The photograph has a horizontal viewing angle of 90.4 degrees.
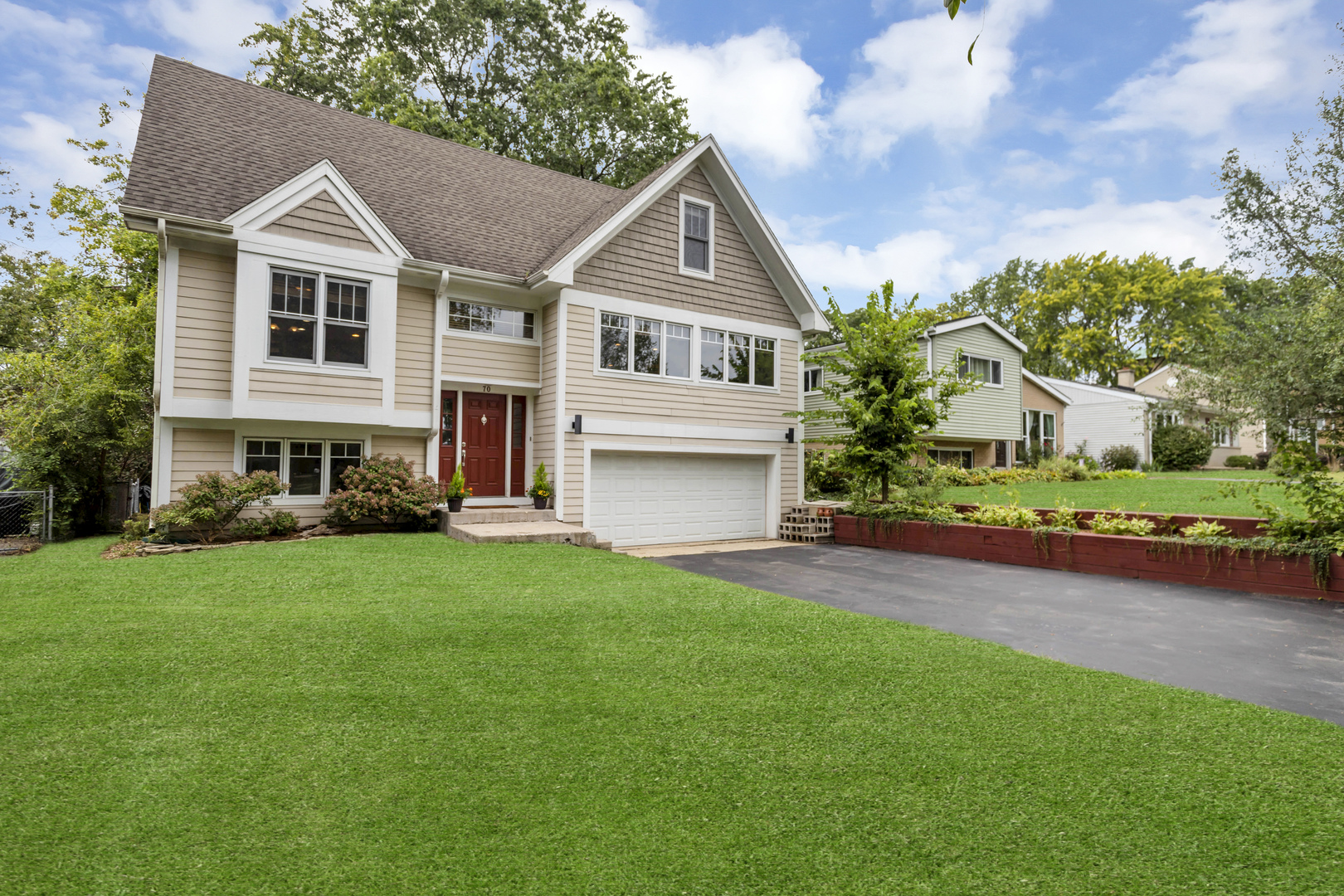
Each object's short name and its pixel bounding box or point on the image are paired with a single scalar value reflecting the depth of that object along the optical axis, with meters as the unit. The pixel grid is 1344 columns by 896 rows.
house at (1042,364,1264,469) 31.25
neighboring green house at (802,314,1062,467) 23.19
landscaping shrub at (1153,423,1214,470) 30.66
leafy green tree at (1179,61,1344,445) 12.59
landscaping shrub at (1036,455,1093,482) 23.30
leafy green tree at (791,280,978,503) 12.80
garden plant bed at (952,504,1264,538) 8.78
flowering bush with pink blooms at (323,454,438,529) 10.53
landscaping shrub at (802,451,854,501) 18.41
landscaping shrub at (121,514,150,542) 10.06
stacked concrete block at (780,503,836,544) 13.97
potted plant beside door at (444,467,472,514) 11.26
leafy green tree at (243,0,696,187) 23.00
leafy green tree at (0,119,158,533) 11.90
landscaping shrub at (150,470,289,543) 9.28
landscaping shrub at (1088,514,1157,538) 9.43
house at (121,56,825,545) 10.03
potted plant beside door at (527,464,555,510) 11.98
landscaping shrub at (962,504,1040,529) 10.77
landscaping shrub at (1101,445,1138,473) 29.02
